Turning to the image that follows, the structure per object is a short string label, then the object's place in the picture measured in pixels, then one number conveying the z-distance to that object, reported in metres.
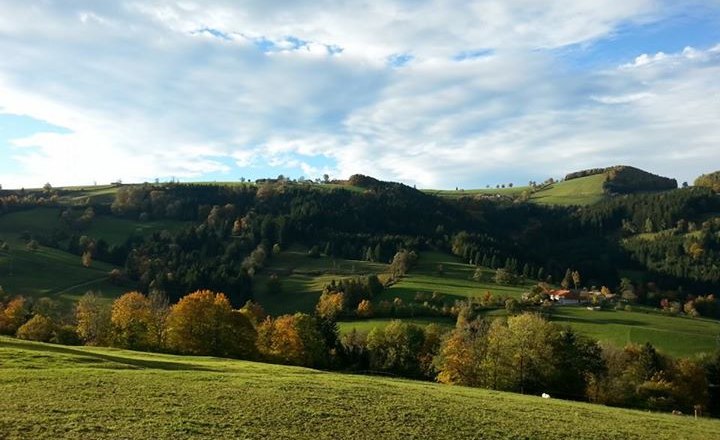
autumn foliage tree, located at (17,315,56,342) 88.71
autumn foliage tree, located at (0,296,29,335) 99.31
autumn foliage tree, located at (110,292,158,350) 85.81
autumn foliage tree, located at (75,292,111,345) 91.50
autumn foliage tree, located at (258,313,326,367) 94.12
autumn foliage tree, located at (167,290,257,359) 86.12
